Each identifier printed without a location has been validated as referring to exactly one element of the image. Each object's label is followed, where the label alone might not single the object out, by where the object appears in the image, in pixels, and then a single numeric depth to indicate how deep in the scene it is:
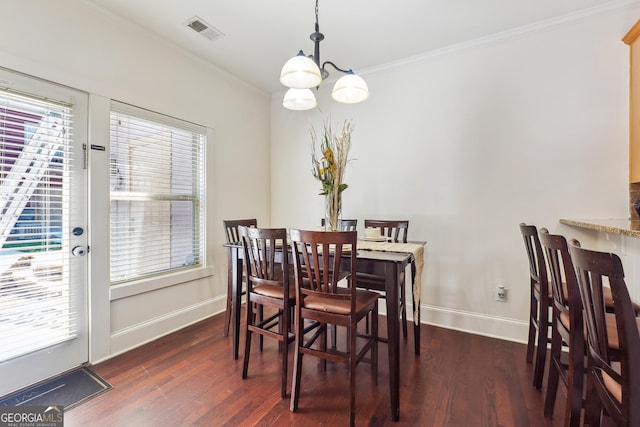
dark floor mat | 1.75
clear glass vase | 2.07
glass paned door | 1.83
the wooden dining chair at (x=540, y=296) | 1.77
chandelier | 1.75
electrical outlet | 2.65
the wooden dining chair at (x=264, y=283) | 1.81
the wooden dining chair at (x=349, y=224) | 2.76
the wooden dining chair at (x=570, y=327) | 1.30
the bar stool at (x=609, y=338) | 0.86
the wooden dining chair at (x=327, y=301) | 1.57
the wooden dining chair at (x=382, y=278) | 2.29
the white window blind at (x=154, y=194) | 2.43
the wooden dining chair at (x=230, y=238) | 2.70
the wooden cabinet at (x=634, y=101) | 2.10
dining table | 1.64
